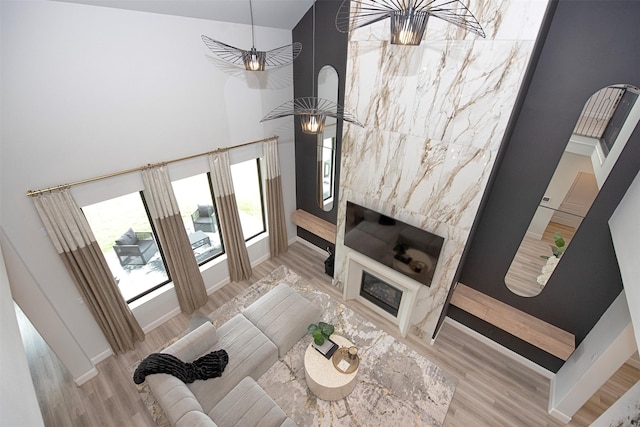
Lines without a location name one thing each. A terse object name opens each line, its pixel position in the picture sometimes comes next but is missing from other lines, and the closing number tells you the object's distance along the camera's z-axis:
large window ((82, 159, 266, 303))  3.78
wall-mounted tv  3.83
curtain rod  2.93
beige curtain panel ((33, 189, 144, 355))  3.10
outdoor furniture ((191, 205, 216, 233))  4.80
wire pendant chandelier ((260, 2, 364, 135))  4.44
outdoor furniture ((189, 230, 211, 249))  4.91
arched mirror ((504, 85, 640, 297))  2.87
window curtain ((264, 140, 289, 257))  5.16
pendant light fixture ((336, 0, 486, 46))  1.87
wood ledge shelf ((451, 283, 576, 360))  3.64
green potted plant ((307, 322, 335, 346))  3.75
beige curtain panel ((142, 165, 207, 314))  3.81
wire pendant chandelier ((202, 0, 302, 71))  3.06
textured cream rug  3.50
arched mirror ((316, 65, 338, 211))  4.71
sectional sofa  2.91
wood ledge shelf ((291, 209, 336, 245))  5.66
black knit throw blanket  3.02
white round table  3.50
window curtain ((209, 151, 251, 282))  4.45
